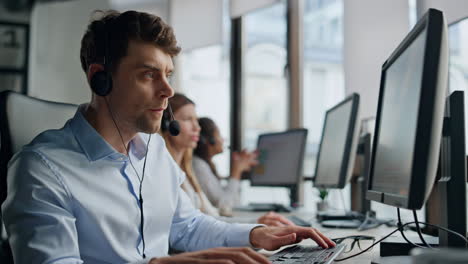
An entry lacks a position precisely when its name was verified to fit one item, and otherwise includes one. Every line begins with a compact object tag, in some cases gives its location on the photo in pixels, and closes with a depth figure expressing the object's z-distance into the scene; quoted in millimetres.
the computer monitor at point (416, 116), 777
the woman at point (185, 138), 2318
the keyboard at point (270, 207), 2654
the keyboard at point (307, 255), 929
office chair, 1284
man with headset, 919
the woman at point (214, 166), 2855
